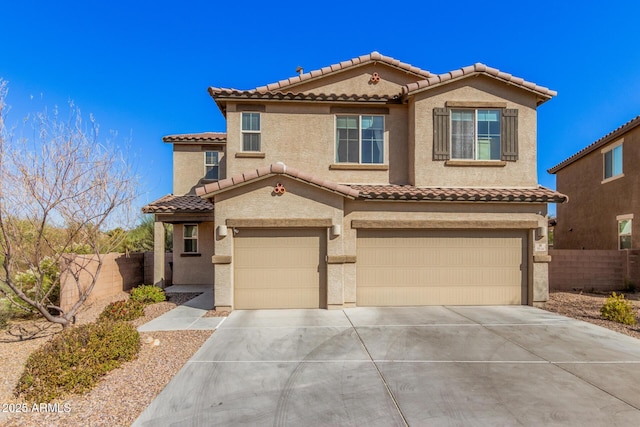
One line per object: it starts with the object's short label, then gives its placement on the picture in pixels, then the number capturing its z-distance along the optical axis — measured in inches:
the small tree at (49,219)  271.3
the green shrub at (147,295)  442.9
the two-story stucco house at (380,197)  401.4
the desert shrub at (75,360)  195.9
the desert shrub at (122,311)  354.3
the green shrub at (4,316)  330.0
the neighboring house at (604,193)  596.1
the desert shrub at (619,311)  349.4
